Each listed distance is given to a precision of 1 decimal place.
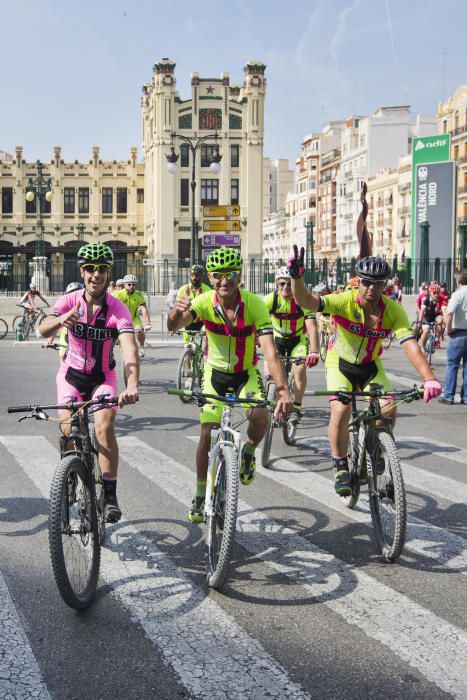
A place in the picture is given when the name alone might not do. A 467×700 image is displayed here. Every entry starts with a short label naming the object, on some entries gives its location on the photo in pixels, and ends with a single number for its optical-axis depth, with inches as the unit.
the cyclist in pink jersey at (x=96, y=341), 210.1
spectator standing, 501.4
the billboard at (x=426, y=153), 2369.6
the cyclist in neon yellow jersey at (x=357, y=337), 232.8
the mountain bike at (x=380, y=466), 205.8
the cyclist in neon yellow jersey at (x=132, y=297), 581.9
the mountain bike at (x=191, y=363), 518.0
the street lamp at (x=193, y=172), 1307.8
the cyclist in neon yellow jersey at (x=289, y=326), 386.0
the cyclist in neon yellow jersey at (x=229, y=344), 222.7
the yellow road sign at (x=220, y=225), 1112.8
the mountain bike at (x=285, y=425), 327.0
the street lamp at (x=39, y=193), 1774.6
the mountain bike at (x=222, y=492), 183.5
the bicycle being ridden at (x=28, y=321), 980.6
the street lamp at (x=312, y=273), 1509.6
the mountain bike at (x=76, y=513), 168.1
